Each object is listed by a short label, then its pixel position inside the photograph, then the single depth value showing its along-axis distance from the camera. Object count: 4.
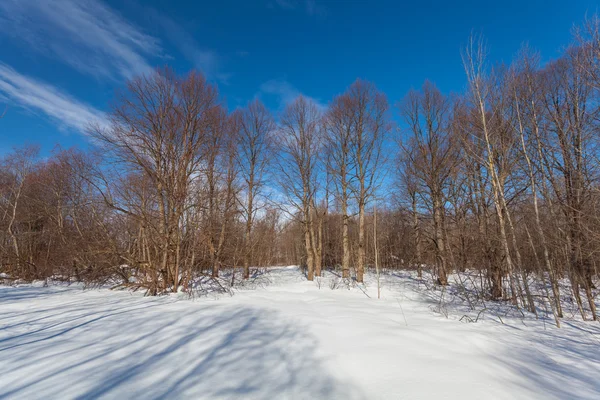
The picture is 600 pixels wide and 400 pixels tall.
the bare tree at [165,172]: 8.52
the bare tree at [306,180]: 14.49
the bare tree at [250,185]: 13.45
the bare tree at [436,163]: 12.16
